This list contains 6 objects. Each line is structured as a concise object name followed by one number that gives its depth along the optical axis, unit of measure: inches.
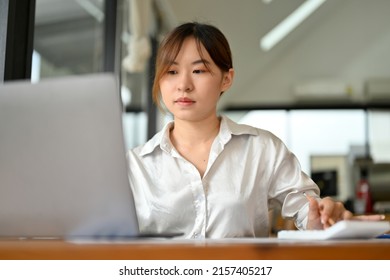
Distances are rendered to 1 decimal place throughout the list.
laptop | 31.6
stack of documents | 29.0
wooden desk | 25.0
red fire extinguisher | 214.6
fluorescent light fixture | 256.0
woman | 54.8
